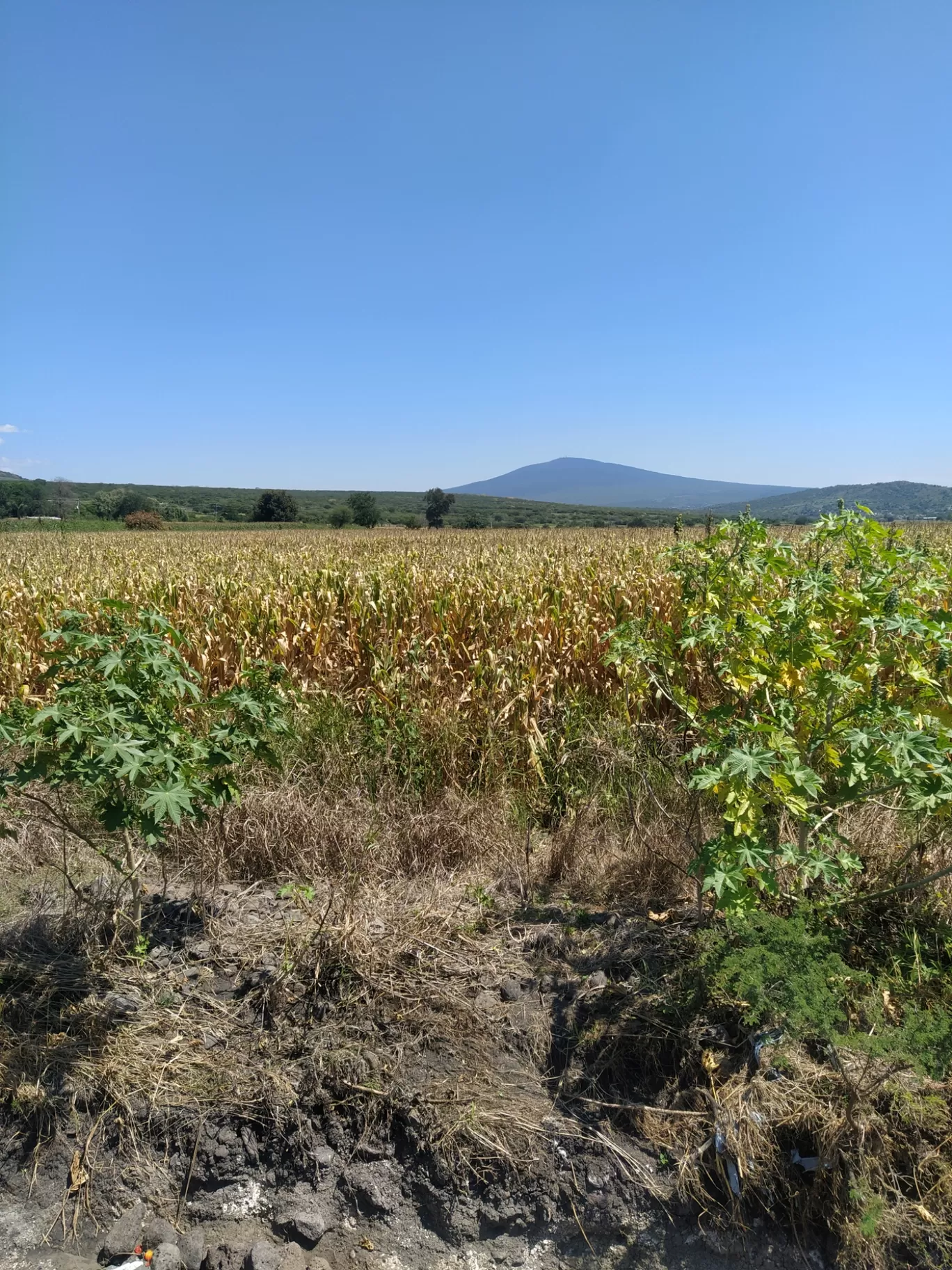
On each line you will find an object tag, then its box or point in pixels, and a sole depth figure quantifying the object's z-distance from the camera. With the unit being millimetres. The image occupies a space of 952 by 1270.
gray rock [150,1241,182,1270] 2064
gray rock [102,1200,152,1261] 2127
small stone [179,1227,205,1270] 2090
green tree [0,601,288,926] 2447
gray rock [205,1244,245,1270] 2074
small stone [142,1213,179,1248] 2148
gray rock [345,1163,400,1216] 2203
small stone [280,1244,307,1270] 2059
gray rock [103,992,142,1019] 2705
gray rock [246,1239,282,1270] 2021
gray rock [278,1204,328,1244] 2141
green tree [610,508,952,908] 2271
